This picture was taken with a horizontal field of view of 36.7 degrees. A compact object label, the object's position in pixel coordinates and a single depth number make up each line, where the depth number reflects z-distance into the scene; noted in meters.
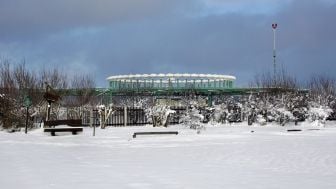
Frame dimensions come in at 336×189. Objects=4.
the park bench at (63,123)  24.02
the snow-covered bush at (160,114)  30.88
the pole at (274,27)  46.84
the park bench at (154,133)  22.35
